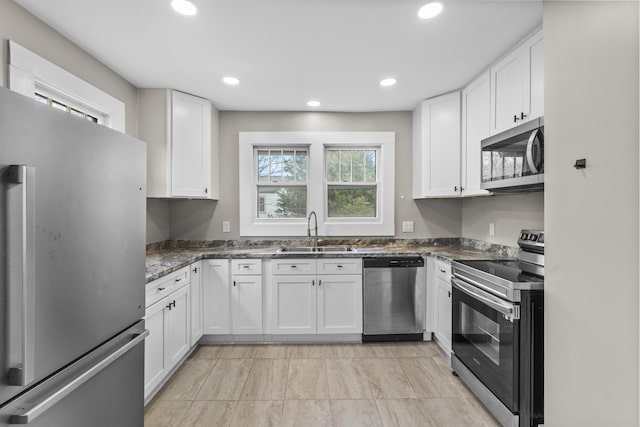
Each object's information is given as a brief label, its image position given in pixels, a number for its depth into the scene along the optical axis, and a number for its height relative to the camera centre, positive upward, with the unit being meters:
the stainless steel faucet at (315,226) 3.54 -0.14
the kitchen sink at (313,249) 3.47 -0.40
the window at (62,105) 1.98 +0.74
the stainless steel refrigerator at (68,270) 0.81 -0.18
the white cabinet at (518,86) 2.01 +0.89
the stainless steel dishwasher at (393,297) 3.03 -0.81
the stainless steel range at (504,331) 1.67 -0.71
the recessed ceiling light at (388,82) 2.75 +1.18
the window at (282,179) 3.72 +0.40
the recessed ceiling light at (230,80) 2.71 +1.17
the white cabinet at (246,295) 3.04 -0.79
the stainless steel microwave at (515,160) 1.67 +0.33
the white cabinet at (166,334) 2.05 -0.89
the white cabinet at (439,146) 3.07 +0.69
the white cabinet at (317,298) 3.06 -0.83
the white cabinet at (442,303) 2.72 -0.82
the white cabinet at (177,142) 2.94 +0.70
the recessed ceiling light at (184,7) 1.75 +1.17
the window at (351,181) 3.74 +0.39
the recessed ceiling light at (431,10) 1.77 +1.18
